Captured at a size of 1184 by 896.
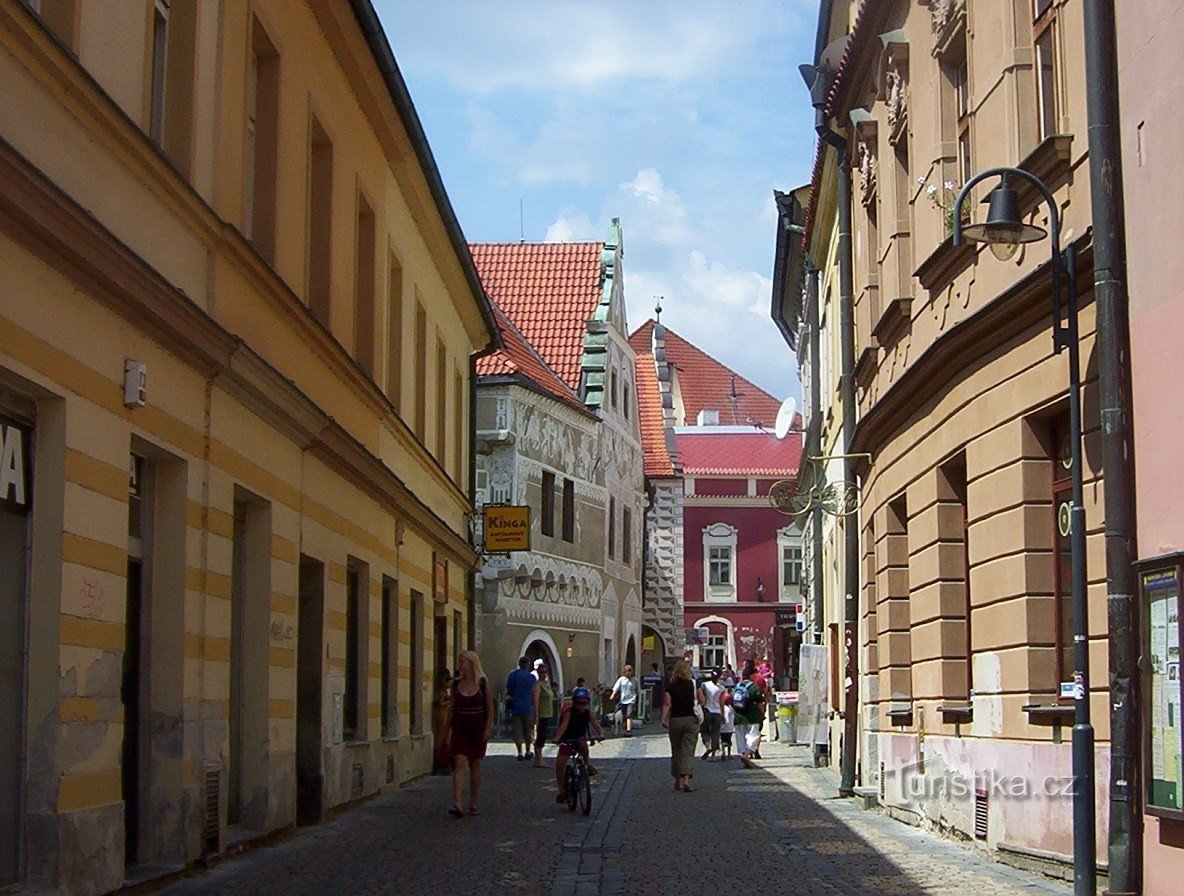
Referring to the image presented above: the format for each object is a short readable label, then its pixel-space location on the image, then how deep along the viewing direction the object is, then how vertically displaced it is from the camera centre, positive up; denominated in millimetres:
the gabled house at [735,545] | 80000 +5717
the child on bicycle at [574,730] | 19734 -597
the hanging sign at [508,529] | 34594 +2724
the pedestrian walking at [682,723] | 23844 -613
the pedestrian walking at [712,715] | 32688 -700
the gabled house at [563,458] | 43312 +5500
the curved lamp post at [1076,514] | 11055 +988
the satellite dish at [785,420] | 40375 +5556
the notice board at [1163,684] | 10281 -46
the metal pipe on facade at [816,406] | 32938 +4874
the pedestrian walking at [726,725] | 33375 -896
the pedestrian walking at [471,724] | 19234 -507
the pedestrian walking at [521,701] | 32031 -447
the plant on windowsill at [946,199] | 15934 +4130
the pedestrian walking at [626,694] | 42312 -433
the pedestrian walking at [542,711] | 29250 -615
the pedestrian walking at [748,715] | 30438 -657
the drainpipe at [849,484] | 22000 +2372
